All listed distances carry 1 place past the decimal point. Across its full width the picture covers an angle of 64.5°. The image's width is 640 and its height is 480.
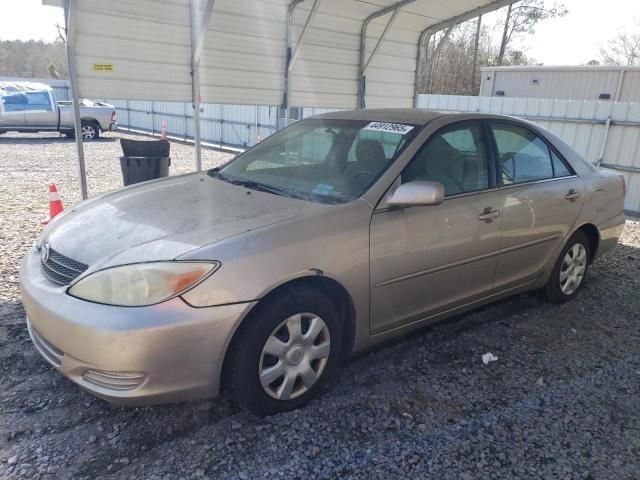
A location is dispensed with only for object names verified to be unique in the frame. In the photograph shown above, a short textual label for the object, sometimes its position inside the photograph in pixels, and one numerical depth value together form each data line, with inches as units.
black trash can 227.1
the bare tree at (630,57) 1206.3
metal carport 207.0
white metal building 624.4
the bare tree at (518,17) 1014.5
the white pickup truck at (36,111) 641.6
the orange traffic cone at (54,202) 220.5
